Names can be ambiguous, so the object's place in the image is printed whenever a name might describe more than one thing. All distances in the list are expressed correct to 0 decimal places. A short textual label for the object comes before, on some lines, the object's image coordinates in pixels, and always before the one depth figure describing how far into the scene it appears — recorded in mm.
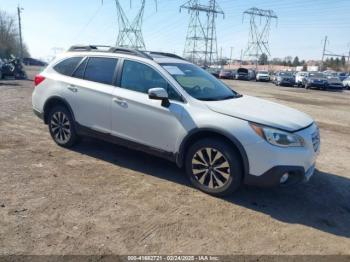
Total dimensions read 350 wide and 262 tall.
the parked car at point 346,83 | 37297
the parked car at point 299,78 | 36688
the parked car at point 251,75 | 51281
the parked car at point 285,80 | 37938
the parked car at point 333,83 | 33344
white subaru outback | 4469
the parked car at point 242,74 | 50906
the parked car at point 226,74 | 52156
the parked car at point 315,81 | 33375
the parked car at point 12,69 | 24562
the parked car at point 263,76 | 48156
